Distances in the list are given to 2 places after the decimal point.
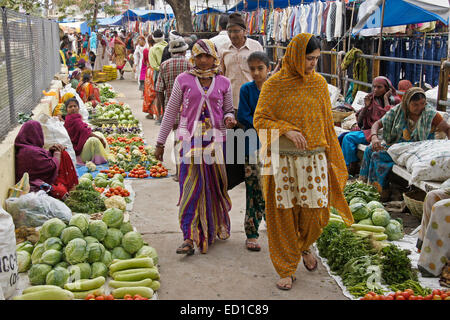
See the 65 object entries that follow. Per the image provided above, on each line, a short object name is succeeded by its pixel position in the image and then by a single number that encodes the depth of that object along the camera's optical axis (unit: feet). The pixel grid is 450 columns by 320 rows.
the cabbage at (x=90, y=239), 14.67
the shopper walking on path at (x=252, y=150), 15.08
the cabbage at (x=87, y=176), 23.42
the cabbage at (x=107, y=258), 14.51
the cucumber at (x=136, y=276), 13.66
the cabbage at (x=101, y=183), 23.35
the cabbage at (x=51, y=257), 13.92
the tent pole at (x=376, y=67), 29.78
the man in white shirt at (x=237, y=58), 20.22
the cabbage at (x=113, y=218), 15.70
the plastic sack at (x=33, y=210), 16.49
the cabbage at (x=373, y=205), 18.03
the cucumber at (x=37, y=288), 12.70
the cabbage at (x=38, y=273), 13.46
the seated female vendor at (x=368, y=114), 23.81
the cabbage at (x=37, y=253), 14.33
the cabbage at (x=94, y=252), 14.30
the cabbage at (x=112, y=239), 15.20
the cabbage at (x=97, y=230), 15.12
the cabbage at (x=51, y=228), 14.93
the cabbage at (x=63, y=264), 14.05
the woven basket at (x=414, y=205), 18.32
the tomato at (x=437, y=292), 12.17
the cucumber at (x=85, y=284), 13.10
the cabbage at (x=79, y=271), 13.62
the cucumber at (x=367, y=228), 16.80
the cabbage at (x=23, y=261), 14.23
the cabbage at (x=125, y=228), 15.87
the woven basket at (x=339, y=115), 28.14
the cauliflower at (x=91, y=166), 26.99
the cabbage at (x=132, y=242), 15.07
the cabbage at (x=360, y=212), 17.66
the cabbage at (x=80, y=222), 15.11
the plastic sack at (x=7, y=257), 12.30
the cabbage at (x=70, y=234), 14.61
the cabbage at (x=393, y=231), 16.99
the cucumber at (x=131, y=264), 14.19
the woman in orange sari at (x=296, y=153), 12.72
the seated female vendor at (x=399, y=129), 19.67
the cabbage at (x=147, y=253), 14.82
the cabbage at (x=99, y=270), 13.97
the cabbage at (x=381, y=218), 17.12
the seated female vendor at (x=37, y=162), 19.19
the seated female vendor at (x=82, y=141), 28.30
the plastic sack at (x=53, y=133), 22.74
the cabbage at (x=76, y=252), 13.97
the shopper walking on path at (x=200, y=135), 15.42
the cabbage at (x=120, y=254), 14.93
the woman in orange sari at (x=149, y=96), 39.68
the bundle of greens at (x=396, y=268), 13.61
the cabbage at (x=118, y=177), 23.93
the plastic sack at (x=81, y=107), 35.24
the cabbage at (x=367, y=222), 17.40
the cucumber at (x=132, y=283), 13.29
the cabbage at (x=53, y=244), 14.40
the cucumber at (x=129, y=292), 12.84
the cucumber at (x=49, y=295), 12.26
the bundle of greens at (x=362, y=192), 19.42
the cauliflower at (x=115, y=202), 19.54
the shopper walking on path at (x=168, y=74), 24.11
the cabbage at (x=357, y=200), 18.55
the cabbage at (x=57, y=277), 13.26
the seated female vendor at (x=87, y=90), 41.86
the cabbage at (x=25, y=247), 15.15
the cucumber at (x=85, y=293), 12.69
